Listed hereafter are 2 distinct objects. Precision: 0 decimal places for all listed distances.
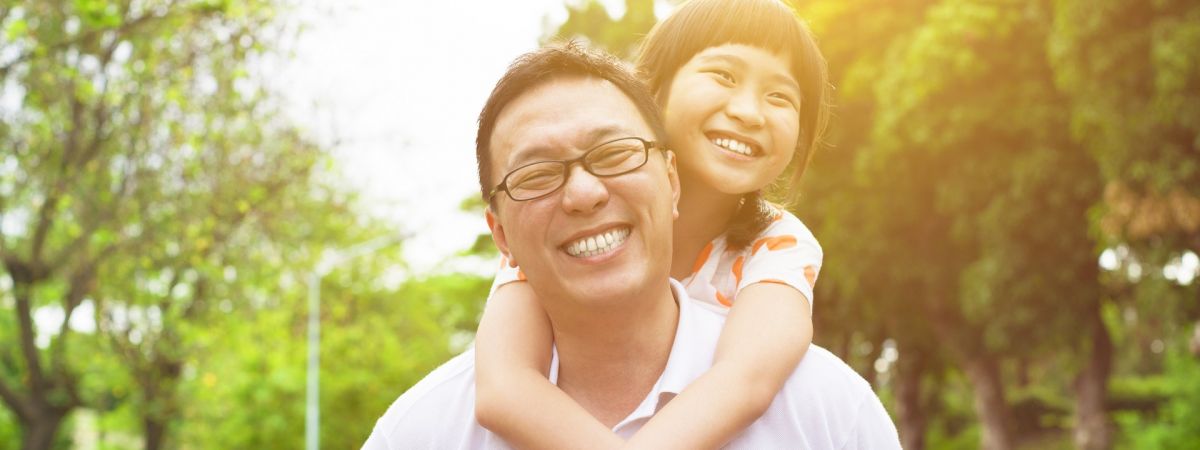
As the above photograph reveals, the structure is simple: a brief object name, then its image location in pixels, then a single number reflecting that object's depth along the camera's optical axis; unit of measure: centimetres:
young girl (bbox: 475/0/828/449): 249
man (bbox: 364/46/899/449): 240
